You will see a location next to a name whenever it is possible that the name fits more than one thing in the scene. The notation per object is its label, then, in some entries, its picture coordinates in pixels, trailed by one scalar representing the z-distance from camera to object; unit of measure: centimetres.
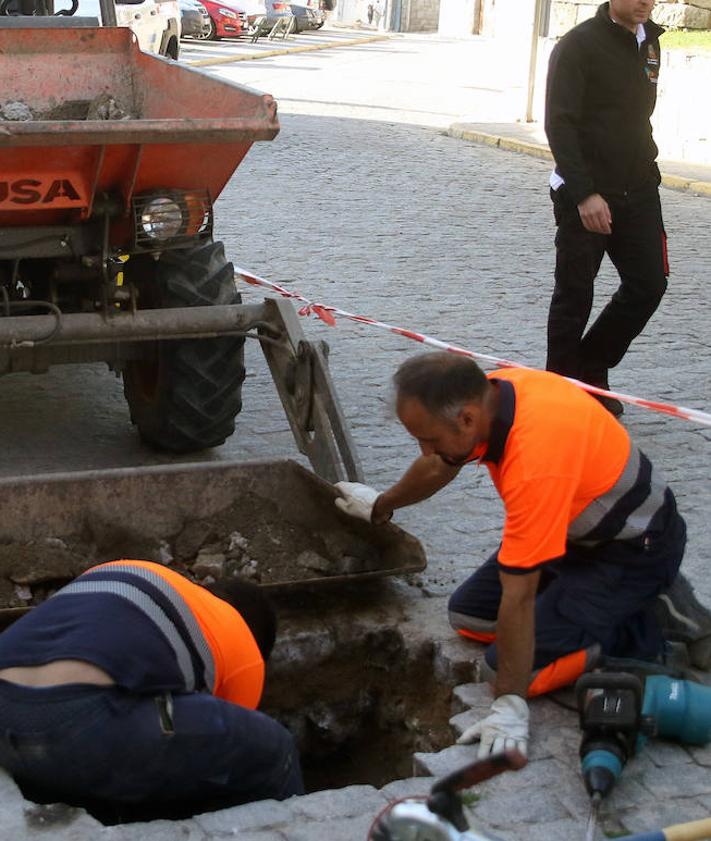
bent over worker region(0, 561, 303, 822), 297
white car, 1582
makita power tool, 328
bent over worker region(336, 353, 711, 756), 342
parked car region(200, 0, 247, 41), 3192
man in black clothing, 586
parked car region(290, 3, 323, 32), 3816
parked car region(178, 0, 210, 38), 3005
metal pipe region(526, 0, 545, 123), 1755
